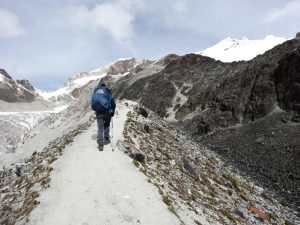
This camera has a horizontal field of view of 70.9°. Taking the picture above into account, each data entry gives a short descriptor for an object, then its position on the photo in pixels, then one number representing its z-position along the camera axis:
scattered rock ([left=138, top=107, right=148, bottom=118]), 18.79
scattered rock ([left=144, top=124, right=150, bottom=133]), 14.97
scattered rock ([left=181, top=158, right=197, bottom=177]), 11.87
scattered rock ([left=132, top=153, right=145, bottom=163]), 10.27
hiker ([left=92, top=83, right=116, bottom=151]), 10.66
